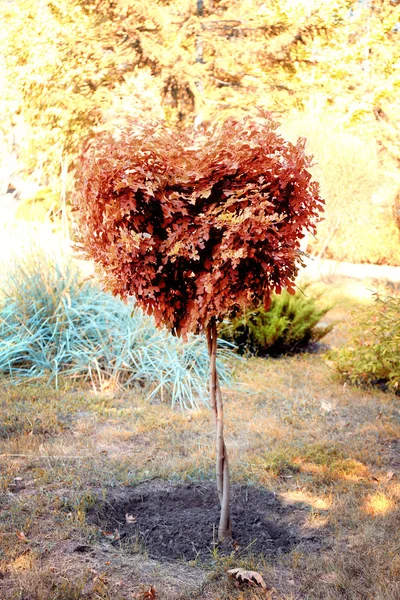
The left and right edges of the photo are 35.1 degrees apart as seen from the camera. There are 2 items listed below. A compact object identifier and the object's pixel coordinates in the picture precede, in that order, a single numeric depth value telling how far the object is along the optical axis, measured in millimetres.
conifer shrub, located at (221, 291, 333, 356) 6938
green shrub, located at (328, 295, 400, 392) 5477
